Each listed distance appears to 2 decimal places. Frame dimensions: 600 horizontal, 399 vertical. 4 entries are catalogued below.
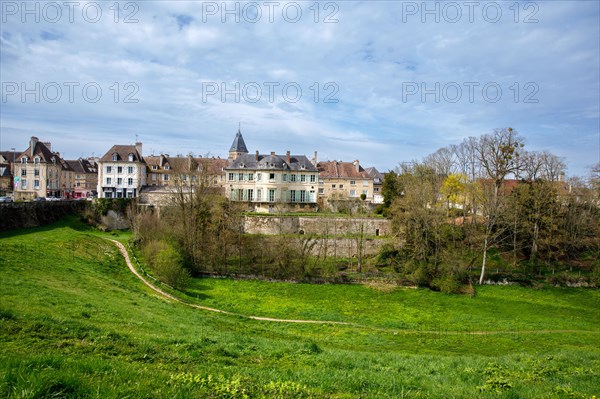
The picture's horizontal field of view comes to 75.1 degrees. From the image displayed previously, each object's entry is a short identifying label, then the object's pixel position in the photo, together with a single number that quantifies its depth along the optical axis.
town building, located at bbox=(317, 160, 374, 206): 71.06
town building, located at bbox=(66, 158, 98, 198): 81.09
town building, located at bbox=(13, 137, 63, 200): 61.44
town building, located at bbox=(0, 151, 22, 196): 68.44
